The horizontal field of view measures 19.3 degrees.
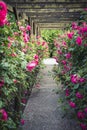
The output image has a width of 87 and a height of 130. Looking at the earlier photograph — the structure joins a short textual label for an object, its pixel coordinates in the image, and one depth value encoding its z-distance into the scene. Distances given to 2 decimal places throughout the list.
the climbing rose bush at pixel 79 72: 3.16
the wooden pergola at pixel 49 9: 7.61
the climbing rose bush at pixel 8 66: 2.47
